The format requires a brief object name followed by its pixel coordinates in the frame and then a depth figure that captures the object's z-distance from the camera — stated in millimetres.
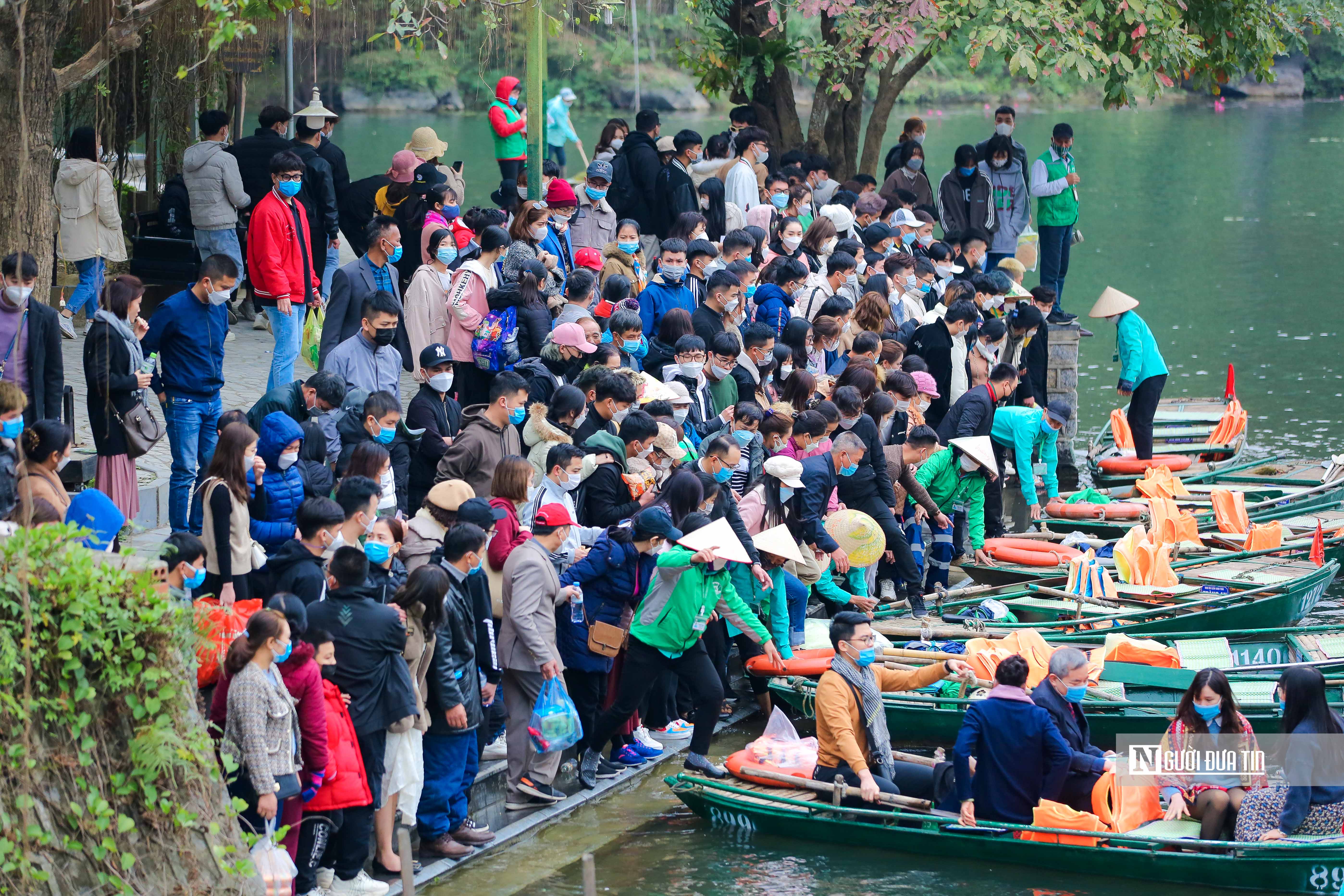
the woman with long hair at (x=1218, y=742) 8242
